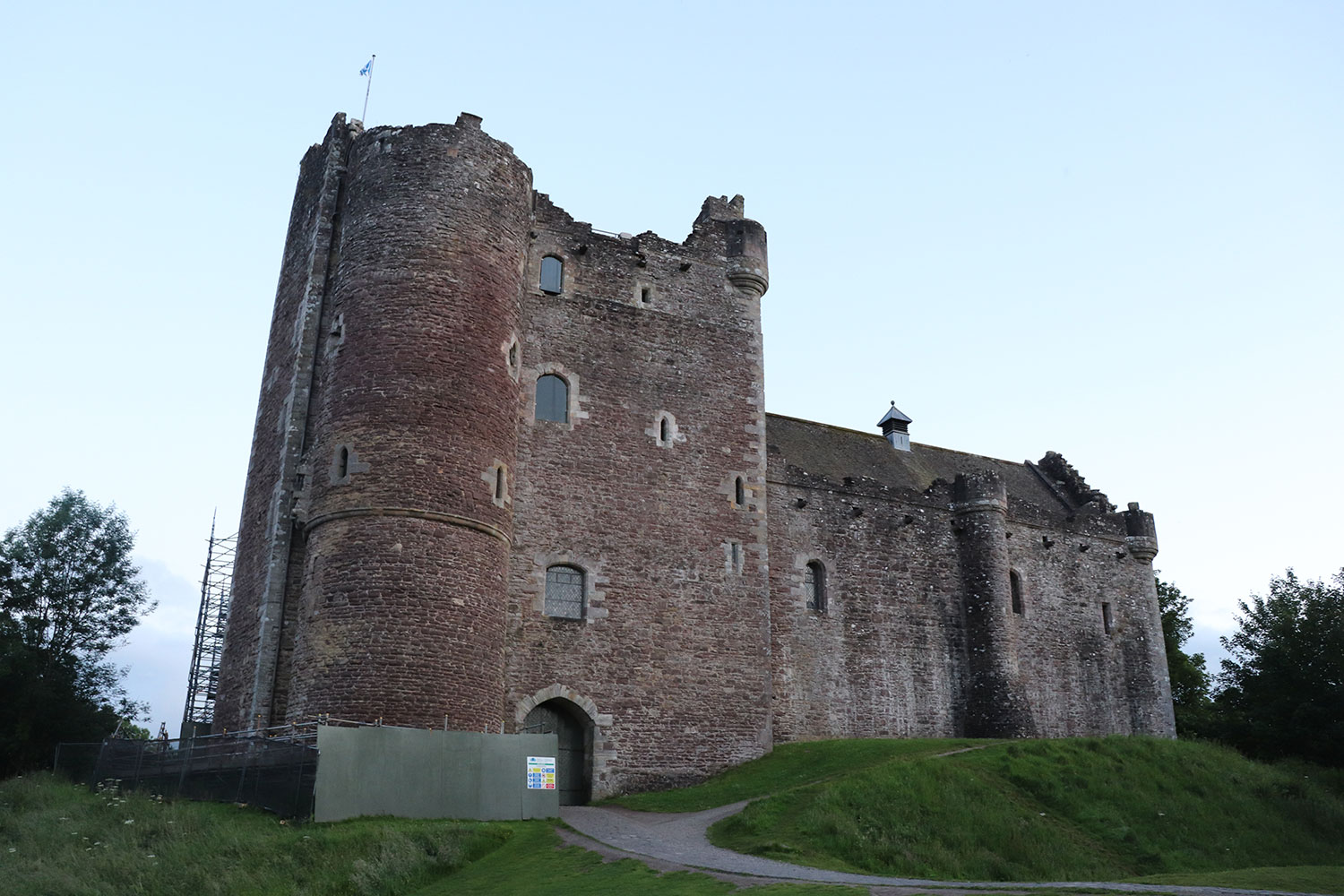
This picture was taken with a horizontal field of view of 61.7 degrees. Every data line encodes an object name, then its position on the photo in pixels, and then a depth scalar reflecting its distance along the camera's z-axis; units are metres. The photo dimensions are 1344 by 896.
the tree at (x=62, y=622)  31.03
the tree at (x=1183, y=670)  40.52
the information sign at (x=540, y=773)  21.38
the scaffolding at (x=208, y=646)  35.25
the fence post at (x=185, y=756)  21.53
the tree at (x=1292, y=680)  32.00
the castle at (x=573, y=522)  23.25
